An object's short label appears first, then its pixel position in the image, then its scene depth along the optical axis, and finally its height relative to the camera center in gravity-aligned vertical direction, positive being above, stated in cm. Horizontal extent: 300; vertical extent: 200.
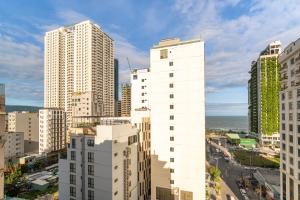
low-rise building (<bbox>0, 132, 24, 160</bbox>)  7831 -1650
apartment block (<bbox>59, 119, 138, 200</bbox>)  3078 -987
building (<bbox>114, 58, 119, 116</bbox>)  15850 +1864
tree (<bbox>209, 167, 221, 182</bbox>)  5513 -1980
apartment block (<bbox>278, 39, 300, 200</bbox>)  3180 -313
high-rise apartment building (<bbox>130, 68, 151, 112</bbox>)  5688 +421
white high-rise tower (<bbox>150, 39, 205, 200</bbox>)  3712 -318
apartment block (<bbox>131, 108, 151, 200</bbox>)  4133 -1006
